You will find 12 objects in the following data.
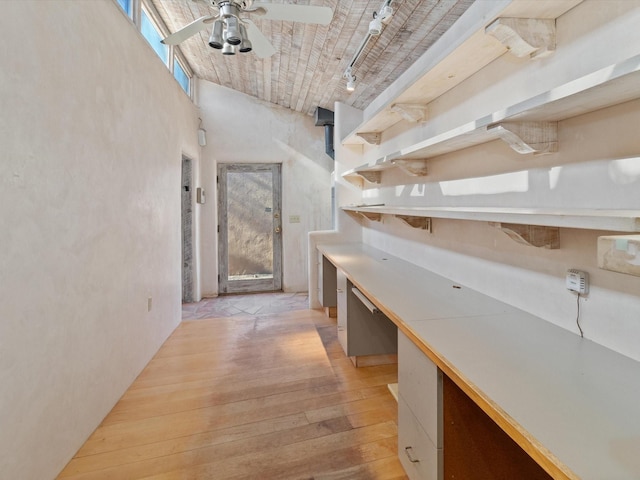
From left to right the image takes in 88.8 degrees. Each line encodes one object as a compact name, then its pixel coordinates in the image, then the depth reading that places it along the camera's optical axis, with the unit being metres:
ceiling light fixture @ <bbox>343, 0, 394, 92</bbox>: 1.87
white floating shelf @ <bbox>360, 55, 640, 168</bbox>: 0.85
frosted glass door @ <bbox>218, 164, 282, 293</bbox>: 5.09
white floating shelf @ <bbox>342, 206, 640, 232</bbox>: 0.84
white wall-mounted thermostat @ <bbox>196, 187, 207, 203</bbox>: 4.67
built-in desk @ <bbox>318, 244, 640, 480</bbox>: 0.70
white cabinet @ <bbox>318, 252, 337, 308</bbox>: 3.84
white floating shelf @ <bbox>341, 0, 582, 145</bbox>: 1.23
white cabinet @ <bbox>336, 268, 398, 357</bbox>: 2.63
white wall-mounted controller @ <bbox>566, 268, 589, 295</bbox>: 1.21
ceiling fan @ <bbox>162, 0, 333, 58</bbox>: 1.84
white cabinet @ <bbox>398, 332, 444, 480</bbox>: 1.23
